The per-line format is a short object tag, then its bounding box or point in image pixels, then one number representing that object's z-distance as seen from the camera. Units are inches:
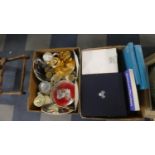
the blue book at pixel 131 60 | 46.3
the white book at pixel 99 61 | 48.0
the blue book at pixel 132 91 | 44.0
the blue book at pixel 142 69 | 46.3
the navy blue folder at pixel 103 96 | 44.1
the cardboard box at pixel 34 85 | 52.3
